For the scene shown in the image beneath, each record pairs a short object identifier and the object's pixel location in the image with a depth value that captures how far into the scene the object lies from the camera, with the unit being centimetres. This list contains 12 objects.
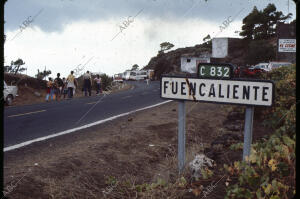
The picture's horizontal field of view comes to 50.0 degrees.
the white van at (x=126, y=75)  7325
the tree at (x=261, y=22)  5900
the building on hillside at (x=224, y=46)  6649
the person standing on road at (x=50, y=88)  2223
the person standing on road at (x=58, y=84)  2279
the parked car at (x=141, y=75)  7131
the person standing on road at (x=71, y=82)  2300
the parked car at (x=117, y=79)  5196
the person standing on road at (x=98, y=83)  2900
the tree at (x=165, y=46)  12145
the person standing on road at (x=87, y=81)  2459
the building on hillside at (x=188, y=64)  5922
